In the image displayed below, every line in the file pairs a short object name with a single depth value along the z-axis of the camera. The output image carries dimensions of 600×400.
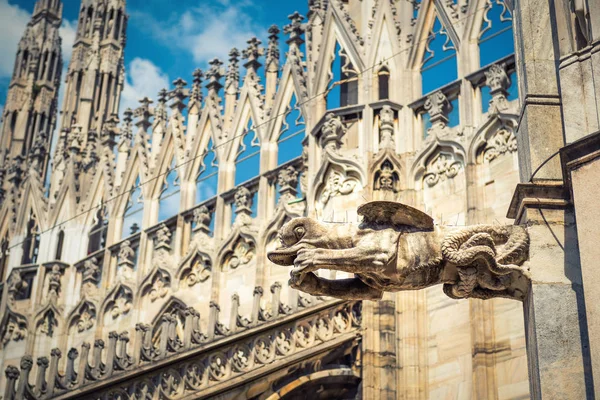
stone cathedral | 12.95
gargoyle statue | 6.53
